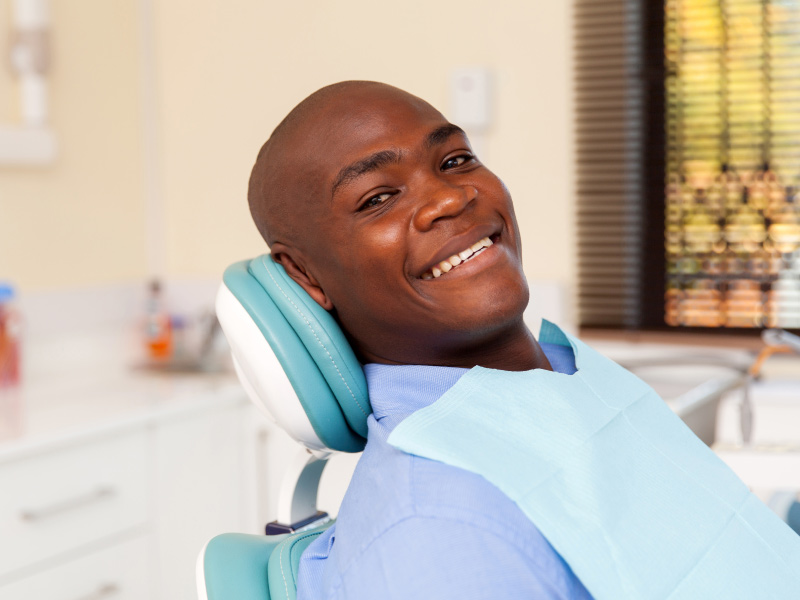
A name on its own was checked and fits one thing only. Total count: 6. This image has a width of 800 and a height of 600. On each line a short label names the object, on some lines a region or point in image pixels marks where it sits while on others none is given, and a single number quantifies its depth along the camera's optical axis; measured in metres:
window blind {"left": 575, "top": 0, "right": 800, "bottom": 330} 2.15
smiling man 0.90
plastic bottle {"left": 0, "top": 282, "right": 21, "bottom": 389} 2.17
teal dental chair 0.88
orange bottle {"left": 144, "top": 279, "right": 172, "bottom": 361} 2.60
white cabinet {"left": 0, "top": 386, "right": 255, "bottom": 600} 1.72
